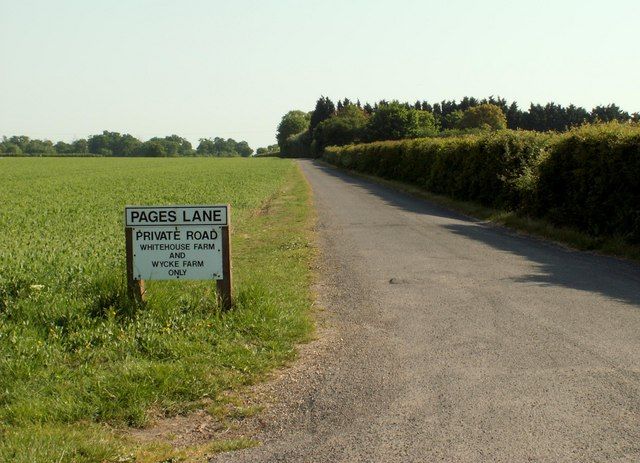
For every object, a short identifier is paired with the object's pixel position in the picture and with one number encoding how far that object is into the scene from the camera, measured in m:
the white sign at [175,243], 7.55
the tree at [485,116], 107.56
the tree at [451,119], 133.70
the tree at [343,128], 118.19
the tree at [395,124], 95.44
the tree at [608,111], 105.44
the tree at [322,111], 157.50
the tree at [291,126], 188.88
